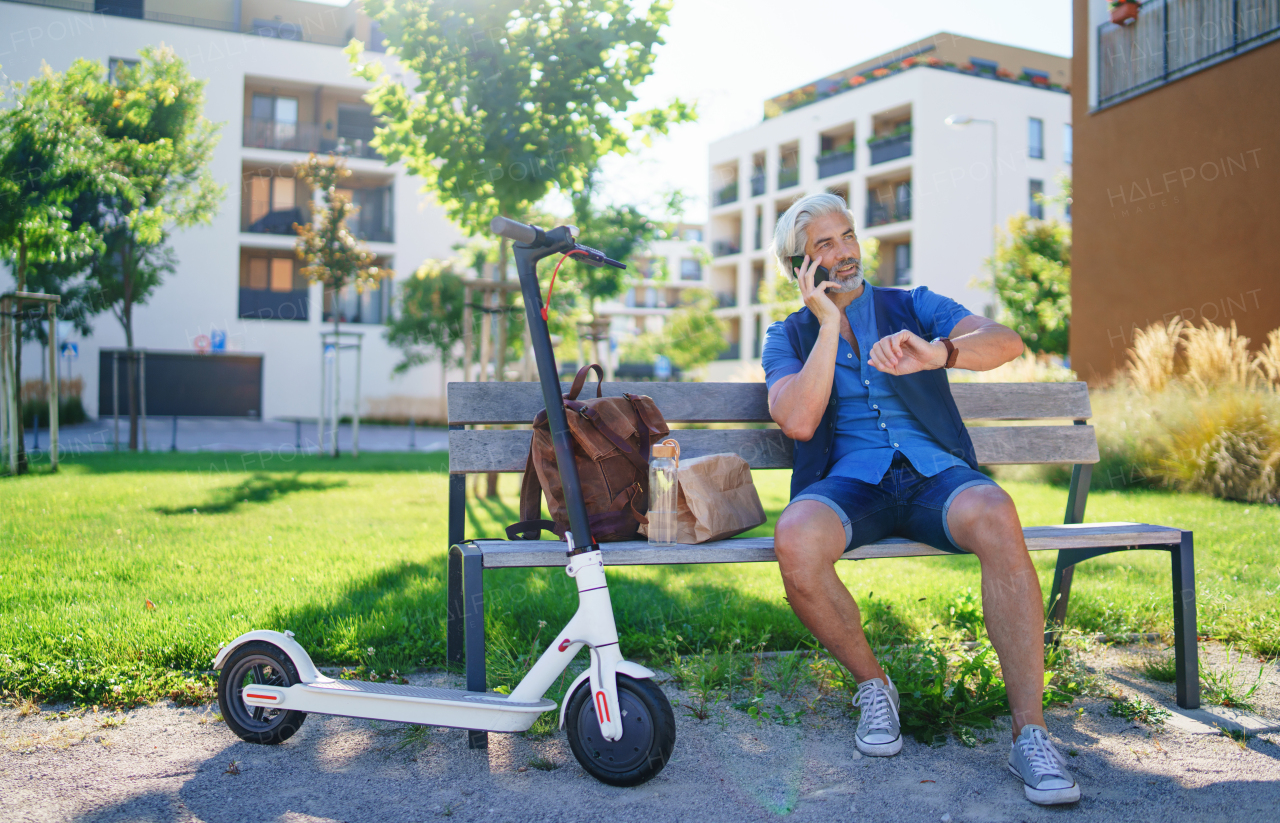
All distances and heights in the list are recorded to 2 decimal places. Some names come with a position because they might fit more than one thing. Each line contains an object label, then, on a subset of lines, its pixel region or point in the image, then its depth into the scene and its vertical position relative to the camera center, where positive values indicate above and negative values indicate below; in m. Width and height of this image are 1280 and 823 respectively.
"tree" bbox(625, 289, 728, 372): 39.09 +3.02
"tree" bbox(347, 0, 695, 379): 7.30 +2.64
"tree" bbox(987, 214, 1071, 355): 26.34 +3.72
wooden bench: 2.57 -0.22
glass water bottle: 2.71 -0.29
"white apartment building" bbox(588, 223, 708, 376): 77.50 +9.75
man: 2.51 -0.19
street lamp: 24.84 +7.99
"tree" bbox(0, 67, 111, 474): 9.55 +2.46
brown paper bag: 2.73 -0.31
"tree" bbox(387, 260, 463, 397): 25.45 +2.32
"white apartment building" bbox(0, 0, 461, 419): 27.44 +6.77
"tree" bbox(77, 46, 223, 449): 12.67 +3.87
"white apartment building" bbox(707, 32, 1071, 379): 34.78 +10.49
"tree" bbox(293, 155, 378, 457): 14.79 +2.61
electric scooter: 2.30 -0.80
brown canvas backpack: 2.67 -0.19
